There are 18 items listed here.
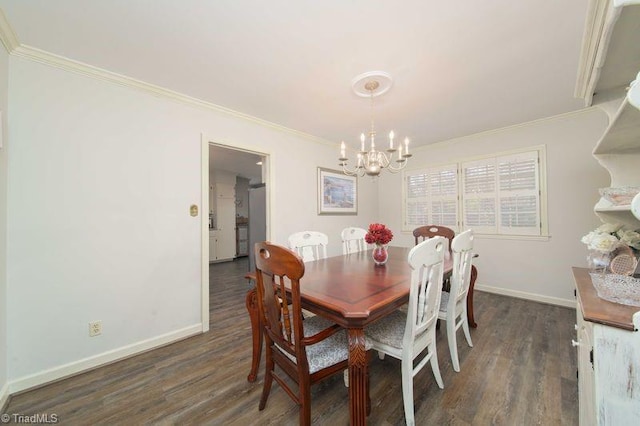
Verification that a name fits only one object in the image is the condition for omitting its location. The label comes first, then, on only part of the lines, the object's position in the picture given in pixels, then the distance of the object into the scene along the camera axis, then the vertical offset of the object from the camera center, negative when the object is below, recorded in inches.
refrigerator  153.4 +0.0
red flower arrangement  80.0 -7.0
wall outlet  72.6 -34.3
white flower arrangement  44.6 -5.6
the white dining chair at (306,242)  89.7 -10.6
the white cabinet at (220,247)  223.8 -29.9
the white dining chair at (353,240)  110.1 -12.1
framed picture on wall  145.0 +14.7
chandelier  76.7 +23.5
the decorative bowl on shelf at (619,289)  34.5 -11.9
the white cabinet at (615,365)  28.2 -19.0
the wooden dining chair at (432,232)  112.3 -9.1
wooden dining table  43.6 -17.5
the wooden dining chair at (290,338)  44.1 -25.5
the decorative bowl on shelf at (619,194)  41.2 +3.2
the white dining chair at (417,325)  48.4 -25.9
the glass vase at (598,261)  45.8 -10.0
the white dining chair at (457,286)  66.4 -21.6
